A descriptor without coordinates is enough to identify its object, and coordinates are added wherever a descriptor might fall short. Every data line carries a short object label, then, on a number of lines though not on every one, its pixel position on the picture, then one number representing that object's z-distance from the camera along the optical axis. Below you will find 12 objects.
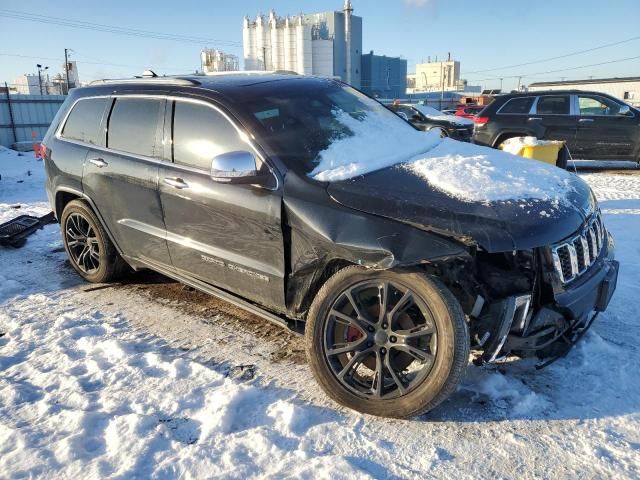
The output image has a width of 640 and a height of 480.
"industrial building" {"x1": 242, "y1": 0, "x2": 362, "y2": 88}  60.97
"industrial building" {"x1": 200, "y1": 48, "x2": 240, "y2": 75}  60.78
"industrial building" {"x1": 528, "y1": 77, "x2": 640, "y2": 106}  34.50
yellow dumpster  6.65
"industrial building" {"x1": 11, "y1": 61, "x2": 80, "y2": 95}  49.62
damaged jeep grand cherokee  2.54
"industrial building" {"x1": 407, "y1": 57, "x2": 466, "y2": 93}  98.81
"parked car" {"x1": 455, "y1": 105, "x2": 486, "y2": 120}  19.96
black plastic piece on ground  5.95
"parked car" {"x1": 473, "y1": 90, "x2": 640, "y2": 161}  10.19
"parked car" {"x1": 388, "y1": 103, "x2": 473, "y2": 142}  12.26
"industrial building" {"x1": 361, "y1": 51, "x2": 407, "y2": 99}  67.38
